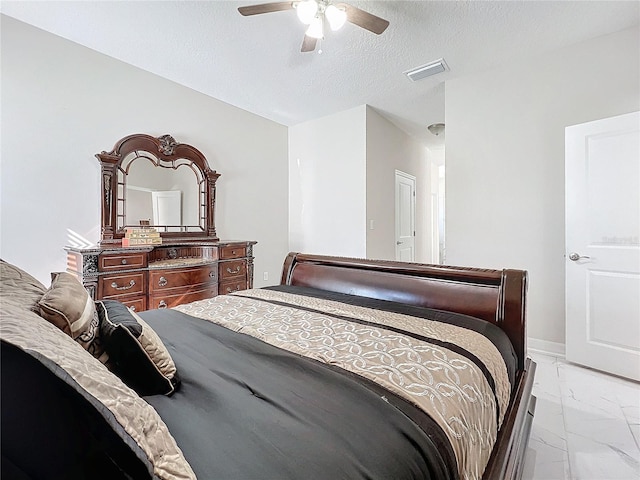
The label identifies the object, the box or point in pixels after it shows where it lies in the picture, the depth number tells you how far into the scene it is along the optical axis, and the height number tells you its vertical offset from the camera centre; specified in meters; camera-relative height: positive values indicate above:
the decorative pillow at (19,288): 0.69 -0.12
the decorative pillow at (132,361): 0.81 -0.31
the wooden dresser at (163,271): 2.48 -0.28
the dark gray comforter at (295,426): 0.60 -0.41
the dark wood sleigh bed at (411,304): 0.41 -0.27
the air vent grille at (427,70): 3.06 +1.73
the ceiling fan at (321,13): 2.00 +1.49
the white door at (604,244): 2.33 -0.03
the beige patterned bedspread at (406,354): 0.84 -0.38
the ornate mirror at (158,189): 3.05 +0.57
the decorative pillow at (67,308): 0.72 -0.17
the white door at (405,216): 4.93 +0.40
